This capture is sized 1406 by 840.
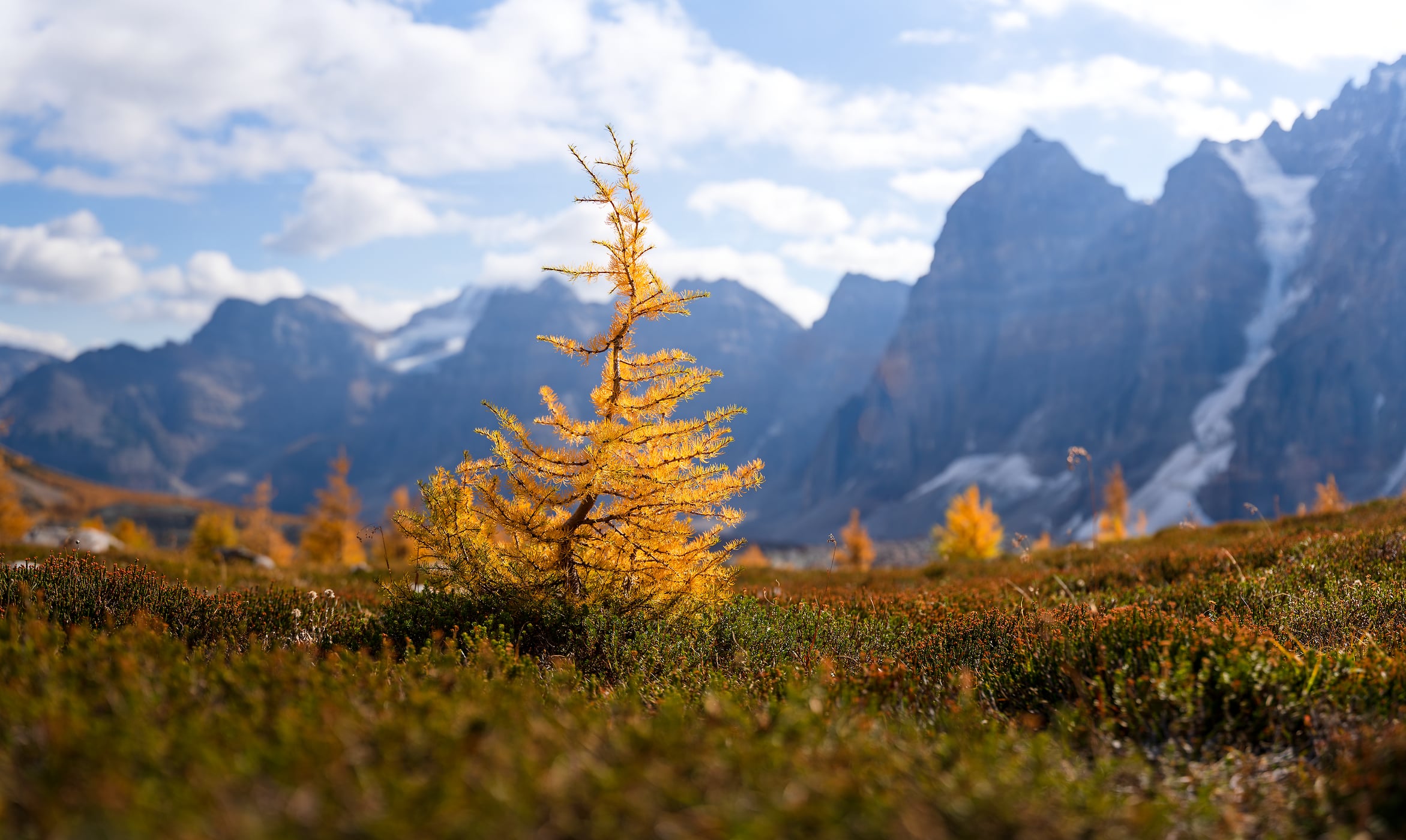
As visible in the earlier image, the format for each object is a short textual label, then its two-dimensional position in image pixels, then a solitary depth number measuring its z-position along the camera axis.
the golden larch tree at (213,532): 37.09
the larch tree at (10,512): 42.03
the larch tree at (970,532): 35.19
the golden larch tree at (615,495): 6.95
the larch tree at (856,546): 42.28
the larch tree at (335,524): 38.72
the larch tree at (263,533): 32.03
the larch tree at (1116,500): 61.34
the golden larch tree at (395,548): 23.16
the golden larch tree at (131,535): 35.47
